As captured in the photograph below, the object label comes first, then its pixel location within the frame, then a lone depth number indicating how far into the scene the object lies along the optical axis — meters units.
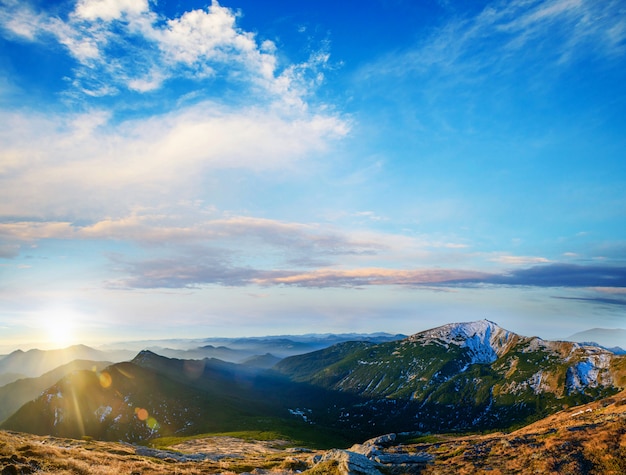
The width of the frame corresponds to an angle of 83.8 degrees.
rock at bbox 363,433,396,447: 77.12
